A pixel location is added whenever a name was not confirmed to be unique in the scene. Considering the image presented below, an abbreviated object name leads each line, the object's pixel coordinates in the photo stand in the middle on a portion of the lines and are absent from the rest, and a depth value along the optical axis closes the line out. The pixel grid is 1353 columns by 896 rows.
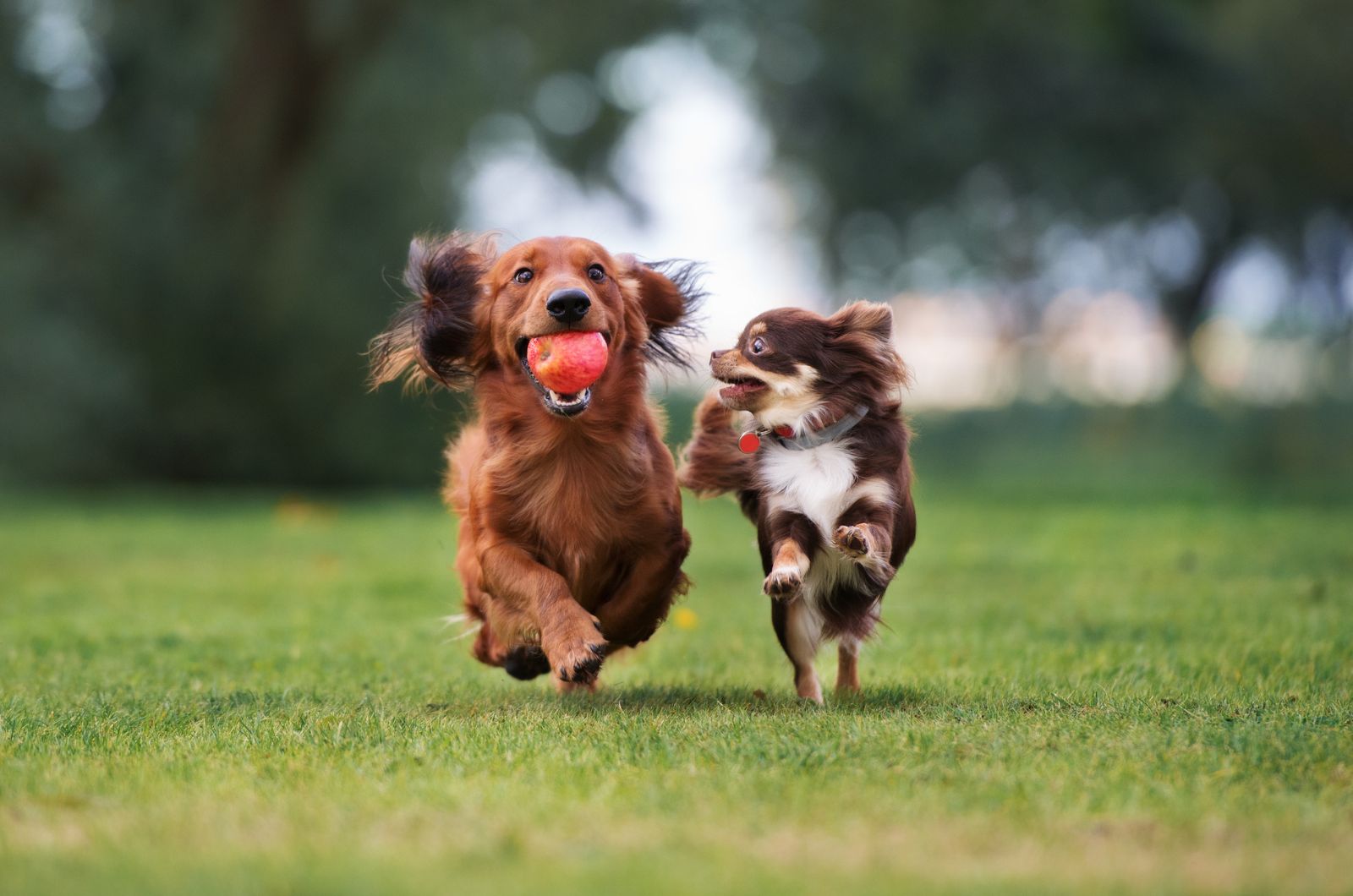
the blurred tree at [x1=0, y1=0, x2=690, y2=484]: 36.22
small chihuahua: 9.26
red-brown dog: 9.61
